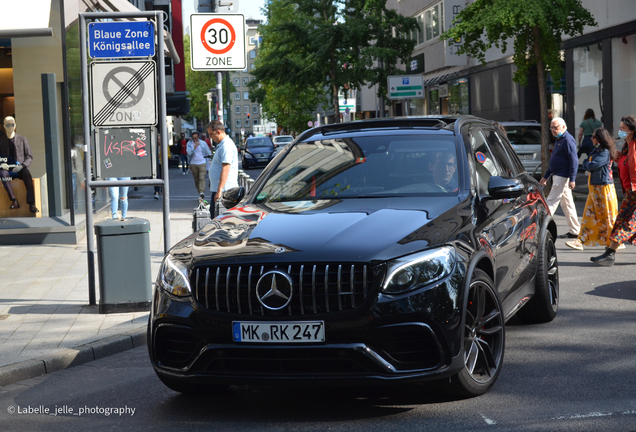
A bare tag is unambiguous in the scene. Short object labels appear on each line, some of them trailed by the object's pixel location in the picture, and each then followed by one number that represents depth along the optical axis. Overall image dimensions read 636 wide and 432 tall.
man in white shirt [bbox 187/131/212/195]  21.16
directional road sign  24.91
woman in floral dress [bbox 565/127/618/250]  10.86
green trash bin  7.89
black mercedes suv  4.38
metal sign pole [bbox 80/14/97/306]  8.30
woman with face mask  9.67
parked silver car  21.72
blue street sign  8.37
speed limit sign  11.69
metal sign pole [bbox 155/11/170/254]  8.31
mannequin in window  14.07
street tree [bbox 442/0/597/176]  21.14
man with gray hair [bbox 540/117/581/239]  11.68
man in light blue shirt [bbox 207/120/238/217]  11.35
